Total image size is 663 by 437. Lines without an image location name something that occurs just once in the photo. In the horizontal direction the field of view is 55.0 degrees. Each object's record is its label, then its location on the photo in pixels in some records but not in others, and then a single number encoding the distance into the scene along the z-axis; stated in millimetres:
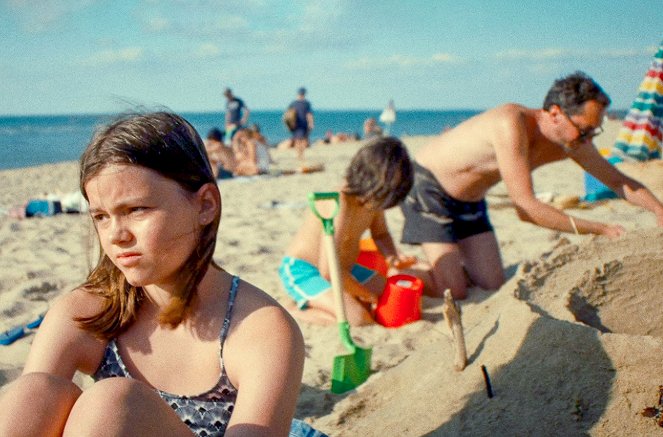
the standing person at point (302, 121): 13690
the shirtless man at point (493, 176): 3398
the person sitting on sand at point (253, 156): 9766
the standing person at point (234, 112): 12602
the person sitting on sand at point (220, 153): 9438
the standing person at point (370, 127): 13464
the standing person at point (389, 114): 16125
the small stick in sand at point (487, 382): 1929
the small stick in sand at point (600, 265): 2389
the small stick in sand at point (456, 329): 2076
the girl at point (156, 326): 1179
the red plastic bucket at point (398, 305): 3225
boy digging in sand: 3160
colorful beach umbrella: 5941
